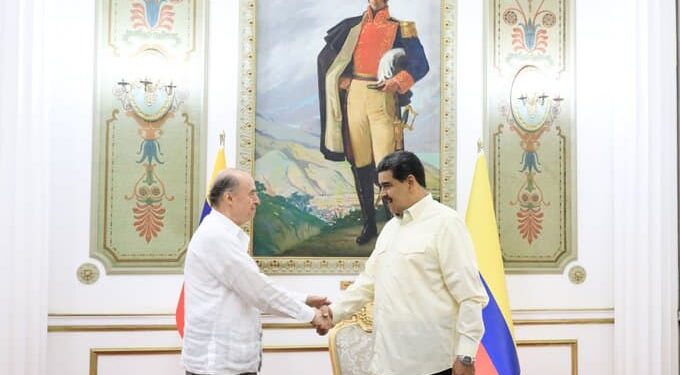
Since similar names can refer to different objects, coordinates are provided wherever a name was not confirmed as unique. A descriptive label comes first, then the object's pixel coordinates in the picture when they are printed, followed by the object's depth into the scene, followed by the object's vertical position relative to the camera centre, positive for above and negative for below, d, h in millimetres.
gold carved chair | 3176 -646
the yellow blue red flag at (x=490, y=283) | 3969 -451
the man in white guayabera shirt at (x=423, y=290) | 2648 -326
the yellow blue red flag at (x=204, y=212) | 3979 -63
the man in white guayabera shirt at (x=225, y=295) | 2592 -346
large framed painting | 4309 +533
